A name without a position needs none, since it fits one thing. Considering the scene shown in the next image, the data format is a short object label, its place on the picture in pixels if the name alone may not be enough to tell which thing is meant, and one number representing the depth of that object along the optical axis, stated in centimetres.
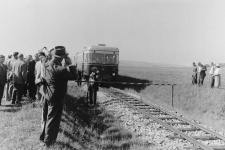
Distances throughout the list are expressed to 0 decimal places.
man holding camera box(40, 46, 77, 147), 552
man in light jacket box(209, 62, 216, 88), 1952
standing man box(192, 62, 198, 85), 2174
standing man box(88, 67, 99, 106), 1141
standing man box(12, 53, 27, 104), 985
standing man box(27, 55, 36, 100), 1085
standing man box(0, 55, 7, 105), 938
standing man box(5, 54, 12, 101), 1120
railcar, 2119
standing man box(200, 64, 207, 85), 2062
